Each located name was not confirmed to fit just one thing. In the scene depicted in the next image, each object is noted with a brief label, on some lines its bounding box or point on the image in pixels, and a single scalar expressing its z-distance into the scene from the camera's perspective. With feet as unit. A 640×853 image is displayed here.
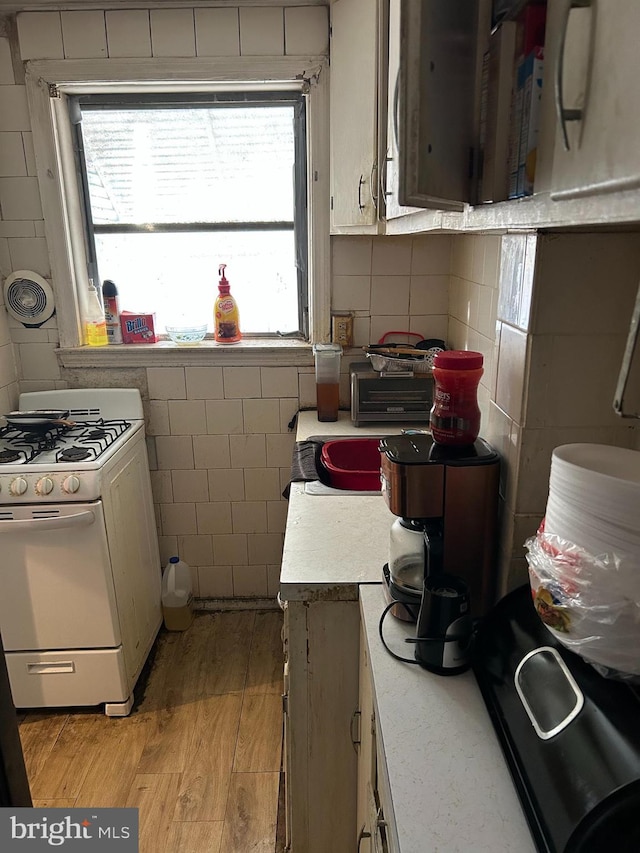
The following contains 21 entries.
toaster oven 7.73
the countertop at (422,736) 2.68
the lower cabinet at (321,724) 4.58
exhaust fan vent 8.11
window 8.05
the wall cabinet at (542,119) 1.75
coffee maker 3.92
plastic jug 8.82
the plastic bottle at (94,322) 8.44
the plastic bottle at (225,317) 8.36
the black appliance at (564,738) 2.28
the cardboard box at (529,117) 2.39
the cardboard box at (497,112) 2.64
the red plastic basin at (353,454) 7.21
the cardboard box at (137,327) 8.48
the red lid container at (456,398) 3.95
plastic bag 2.66
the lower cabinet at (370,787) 3.17
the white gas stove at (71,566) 6.64
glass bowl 8.50
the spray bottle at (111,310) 8.31
